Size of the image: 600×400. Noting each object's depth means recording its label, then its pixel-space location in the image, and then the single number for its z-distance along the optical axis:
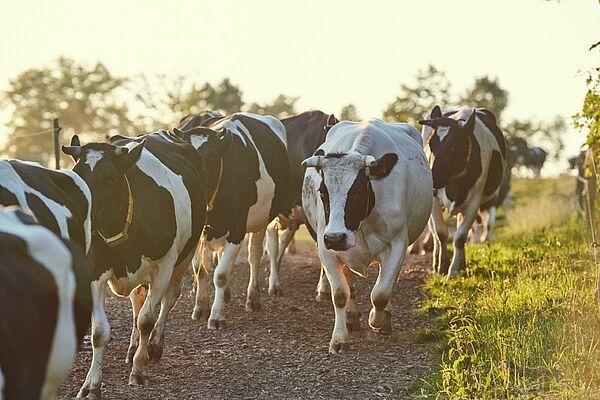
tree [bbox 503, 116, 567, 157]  77.72
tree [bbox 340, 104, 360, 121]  68.19
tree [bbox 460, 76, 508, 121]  66.46
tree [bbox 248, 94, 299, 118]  66.31
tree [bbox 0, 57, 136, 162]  63.69
